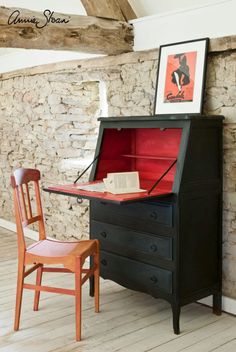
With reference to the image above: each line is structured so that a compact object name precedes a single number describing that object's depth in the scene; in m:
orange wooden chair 2.76
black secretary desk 2.81
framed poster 3.14
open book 2.82
